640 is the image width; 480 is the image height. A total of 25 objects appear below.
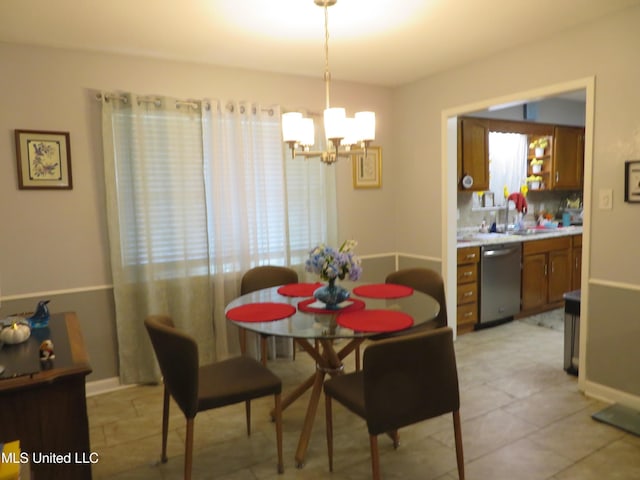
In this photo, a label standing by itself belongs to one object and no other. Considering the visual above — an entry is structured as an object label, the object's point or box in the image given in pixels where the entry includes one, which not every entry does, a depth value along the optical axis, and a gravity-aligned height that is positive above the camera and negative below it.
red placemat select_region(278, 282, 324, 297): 2.84 -0.57
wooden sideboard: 1.65 -0.77
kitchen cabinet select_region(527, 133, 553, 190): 5.39 +0.38
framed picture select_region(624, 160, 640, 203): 2.67 +0.05
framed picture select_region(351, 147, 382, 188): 4.24 +0.27
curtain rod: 3.12 +0.73
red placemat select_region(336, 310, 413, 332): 2.17 -0.61
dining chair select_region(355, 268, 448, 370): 2.98 -0.59
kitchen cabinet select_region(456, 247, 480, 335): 4.27 -0.88
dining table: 2.18 -0.60
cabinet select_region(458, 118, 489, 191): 4.45 +0.42
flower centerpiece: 2.40 -0.36
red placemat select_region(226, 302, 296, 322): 2.36 -0.59
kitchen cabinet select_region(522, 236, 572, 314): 4.73 -0.85
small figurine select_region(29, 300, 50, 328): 2.24 -0.54
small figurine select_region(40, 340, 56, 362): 1.79 -0.57
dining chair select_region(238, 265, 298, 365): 3.31 -0.57
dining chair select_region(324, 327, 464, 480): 1.86 -0.78
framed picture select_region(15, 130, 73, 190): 2.95 +0.31
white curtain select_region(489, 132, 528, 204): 5.34 +0.37
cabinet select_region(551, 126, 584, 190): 5.36 +0.41
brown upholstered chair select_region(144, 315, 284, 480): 2.02 -0.89
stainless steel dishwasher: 4.43 -0.86
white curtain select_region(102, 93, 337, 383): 3.22 -0.05
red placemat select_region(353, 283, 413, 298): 2.78 -0.58
